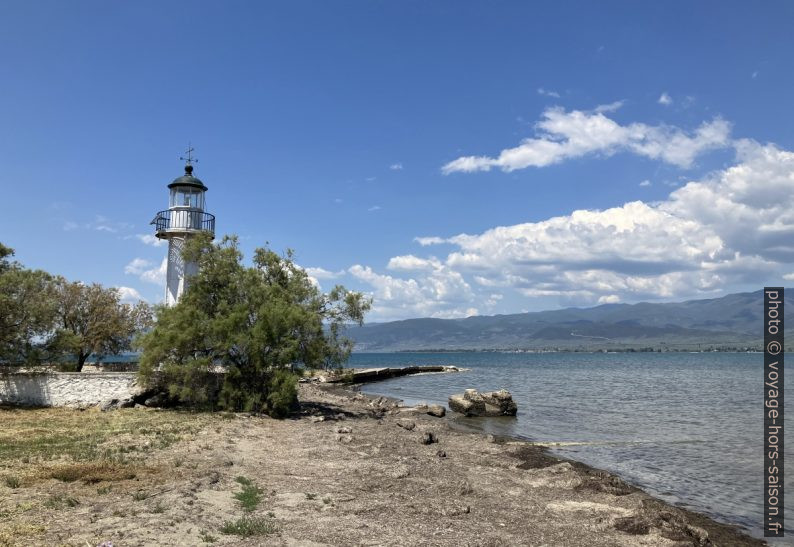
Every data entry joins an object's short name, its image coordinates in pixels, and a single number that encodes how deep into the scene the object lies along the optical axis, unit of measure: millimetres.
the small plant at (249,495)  12332
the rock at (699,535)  12638
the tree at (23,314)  27812
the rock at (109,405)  27766
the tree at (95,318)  39062
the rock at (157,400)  28578
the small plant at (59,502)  11227
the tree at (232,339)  27453
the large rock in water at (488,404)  37844
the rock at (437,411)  37500
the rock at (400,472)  16031
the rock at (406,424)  28639
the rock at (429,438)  23781
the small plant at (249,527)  10375
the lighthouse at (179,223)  33406
